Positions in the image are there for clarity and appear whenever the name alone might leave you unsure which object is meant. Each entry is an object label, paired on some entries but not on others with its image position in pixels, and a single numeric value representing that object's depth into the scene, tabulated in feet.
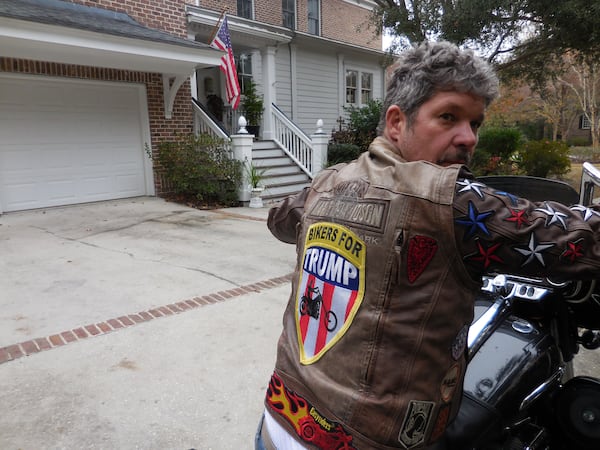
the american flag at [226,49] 30.83
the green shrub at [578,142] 107.55
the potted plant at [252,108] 39.09
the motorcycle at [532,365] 4.49
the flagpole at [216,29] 31.01
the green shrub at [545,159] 41.37
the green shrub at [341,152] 37.58
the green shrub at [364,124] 39.86
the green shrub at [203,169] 28.68
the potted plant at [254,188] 29.27
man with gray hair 3.08
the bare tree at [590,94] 77.61
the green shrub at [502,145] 44.57
